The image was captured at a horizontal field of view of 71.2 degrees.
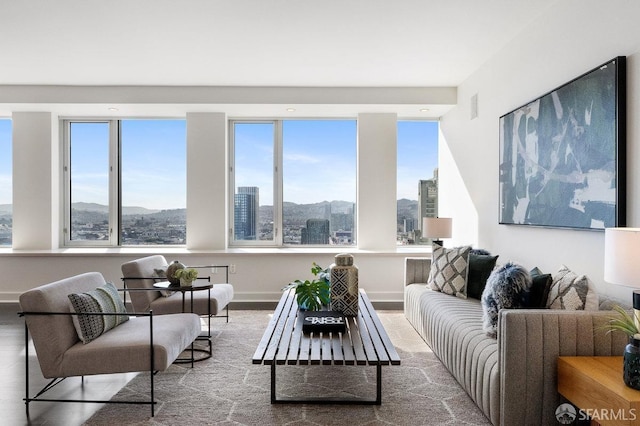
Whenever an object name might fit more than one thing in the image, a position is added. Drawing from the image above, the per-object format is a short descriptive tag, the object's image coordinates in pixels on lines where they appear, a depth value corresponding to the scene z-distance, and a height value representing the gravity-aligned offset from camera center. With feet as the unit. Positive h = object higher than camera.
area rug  8.82 -4.07
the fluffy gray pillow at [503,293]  9.02 -1.65
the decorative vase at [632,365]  6.10 -2.10
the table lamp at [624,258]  6.28 -0.66
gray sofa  7.45 -2.33
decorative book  10.05 -2.53
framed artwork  8.66 +1.33
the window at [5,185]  21.02 +1.23
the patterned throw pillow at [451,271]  13.78 -1.88
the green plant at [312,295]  11.59 -2.16
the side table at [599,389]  5.80 -2.50
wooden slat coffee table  8.41 -2.75
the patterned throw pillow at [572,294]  8.11 -1.52
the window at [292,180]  21.22 +1.51
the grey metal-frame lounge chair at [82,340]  8.77 -2.64
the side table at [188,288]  11.97 -2.07
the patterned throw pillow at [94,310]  9.20 -2.17
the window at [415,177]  21.22 +1.67
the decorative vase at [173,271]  12.40 -1.67
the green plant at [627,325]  6.49 -1.67
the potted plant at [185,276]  12.10 -1.75
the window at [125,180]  21.21 +1.50
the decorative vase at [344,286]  11.50 -1.91
